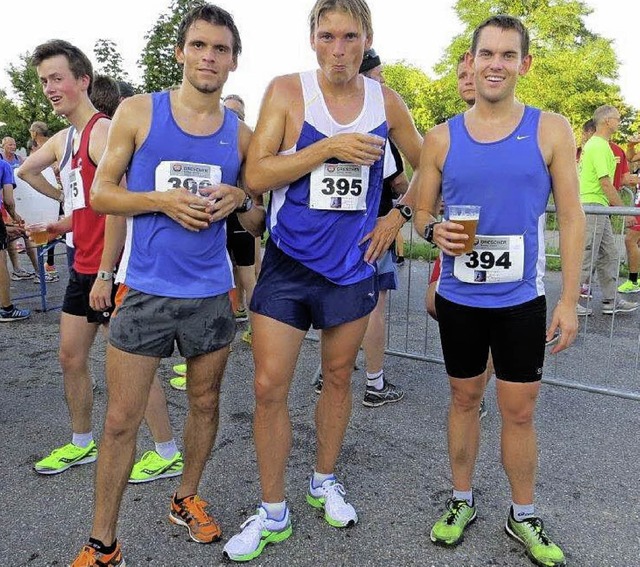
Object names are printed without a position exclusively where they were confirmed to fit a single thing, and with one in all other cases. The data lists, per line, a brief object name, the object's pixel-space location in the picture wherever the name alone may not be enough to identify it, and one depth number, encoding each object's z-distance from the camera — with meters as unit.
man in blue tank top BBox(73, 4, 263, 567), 2.18
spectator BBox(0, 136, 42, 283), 6.97
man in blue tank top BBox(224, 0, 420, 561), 2.26
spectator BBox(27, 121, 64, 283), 8.21
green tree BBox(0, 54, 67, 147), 32.38
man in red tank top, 2.87
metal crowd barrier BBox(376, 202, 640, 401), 4.18
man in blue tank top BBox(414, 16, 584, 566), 2.23
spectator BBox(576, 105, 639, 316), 6.47
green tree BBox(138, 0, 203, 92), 14.40
